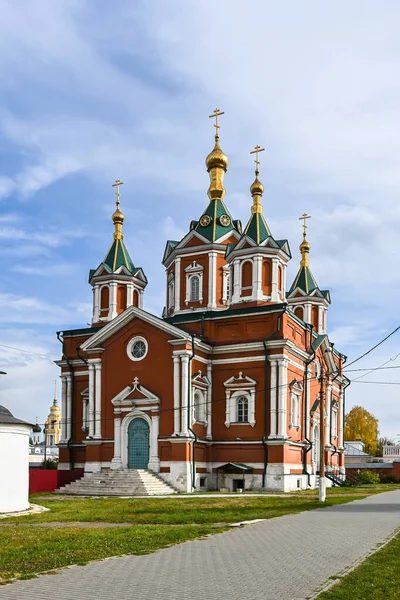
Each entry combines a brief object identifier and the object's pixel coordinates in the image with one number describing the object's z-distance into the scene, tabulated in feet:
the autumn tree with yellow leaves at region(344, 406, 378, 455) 251.19
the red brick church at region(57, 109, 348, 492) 99.55
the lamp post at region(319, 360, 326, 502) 72.13
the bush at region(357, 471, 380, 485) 134.38
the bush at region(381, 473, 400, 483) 151.23
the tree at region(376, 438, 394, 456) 246.62
